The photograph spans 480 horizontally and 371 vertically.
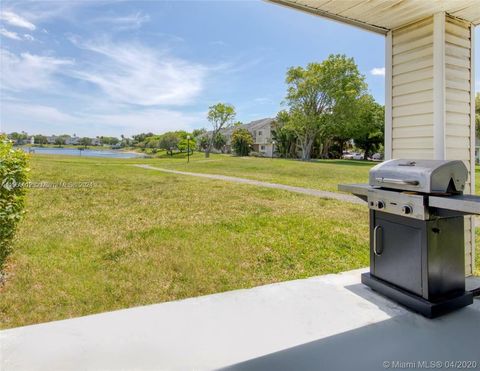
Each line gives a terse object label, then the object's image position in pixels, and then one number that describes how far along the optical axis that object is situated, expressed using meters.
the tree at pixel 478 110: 21.35
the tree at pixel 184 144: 29.83
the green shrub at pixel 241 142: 31.41
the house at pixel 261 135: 35.66
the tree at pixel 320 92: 25.47
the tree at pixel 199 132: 42.55
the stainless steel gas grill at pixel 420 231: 1.95
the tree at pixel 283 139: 29.36
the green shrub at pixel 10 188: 2.76
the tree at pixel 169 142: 38.44
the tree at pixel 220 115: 28.89
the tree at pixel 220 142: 37.28
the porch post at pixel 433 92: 2.48
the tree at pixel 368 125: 26.25
